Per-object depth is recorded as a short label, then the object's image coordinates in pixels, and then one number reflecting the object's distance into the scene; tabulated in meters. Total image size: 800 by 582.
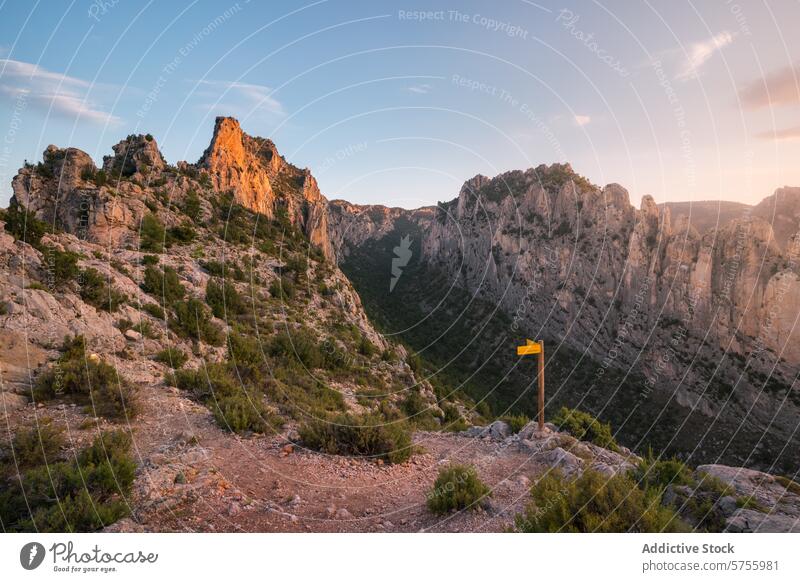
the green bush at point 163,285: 15.92
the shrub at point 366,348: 23.34
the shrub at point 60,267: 11.38
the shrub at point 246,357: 12.52
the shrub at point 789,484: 7.27
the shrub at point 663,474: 7.12
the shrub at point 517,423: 11.88
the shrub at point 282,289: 24.34
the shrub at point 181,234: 25.75
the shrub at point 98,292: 11.84
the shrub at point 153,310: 13.81
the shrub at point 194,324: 14.20
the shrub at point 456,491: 5.82
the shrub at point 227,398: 8.55
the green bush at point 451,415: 19.01
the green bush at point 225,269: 22.77
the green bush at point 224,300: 18.31
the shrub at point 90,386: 7.89
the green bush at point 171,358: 11.30
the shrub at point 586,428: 11.57
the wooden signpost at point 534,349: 10.54
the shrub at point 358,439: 7.95
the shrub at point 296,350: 16.08
